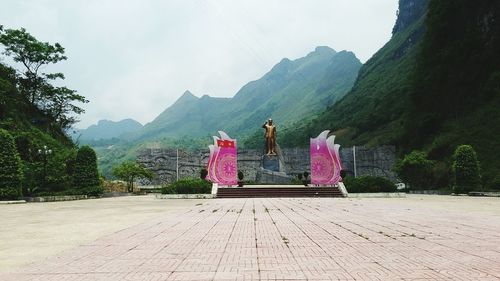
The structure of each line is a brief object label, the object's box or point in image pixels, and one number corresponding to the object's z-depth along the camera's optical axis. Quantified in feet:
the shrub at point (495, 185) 100.40
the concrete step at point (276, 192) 94.79
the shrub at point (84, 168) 101.19
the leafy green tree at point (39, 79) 135.13
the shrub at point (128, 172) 146.10
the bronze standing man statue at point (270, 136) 131.06
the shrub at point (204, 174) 110.63
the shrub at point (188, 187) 92.89
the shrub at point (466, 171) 96.37
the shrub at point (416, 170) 128.26
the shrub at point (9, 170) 82.33
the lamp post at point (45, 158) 93.54
